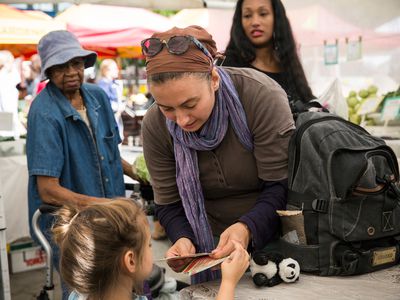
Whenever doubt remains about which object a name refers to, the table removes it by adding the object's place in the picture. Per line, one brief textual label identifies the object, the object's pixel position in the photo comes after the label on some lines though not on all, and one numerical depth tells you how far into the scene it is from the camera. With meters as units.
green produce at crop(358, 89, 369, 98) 4.02
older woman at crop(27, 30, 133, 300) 2.36
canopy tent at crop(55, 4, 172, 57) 8.03
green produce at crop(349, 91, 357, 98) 4.06
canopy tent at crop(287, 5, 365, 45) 4.71
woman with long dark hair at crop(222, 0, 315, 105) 2.50
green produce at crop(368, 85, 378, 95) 4.04
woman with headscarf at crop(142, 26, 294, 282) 1.41
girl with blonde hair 1.45
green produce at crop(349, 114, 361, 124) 3.77
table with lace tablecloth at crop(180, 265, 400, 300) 1.31
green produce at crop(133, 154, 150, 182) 3.09
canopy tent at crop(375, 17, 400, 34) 4.25
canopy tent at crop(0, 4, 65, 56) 6.42
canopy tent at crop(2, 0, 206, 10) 4.12
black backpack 1.37
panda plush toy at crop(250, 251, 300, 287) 1.38
